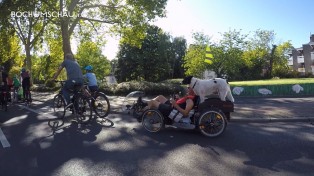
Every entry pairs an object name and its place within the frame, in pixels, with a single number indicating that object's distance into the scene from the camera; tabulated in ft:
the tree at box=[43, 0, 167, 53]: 44.30
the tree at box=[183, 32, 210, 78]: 78.80
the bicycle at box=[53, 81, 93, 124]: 19.84
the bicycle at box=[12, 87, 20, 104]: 36.65
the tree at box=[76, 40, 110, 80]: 142.74
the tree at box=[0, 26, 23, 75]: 49.09
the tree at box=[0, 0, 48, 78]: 37.79
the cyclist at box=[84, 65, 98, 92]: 24.03
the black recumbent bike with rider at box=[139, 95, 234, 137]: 15.69
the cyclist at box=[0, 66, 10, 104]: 29.89
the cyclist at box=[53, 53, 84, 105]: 20.91
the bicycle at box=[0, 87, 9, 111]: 28.43
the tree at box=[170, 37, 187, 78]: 125.89
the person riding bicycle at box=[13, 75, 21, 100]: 36.46
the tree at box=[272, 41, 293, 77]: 140.62
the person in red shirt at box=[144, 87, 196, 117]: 16.35
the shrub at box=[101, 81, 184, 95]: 43.05
